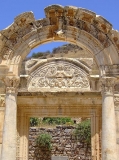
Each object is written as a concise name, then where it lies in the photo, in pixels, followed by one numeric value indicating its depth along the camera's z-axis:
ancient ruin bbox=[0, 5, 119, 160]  8.75
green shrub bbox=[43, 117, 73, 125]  31.72
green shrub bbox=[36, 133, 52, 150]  21.94
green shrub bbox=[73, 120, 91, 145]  22.27
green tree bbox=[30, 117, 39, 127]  30.83
